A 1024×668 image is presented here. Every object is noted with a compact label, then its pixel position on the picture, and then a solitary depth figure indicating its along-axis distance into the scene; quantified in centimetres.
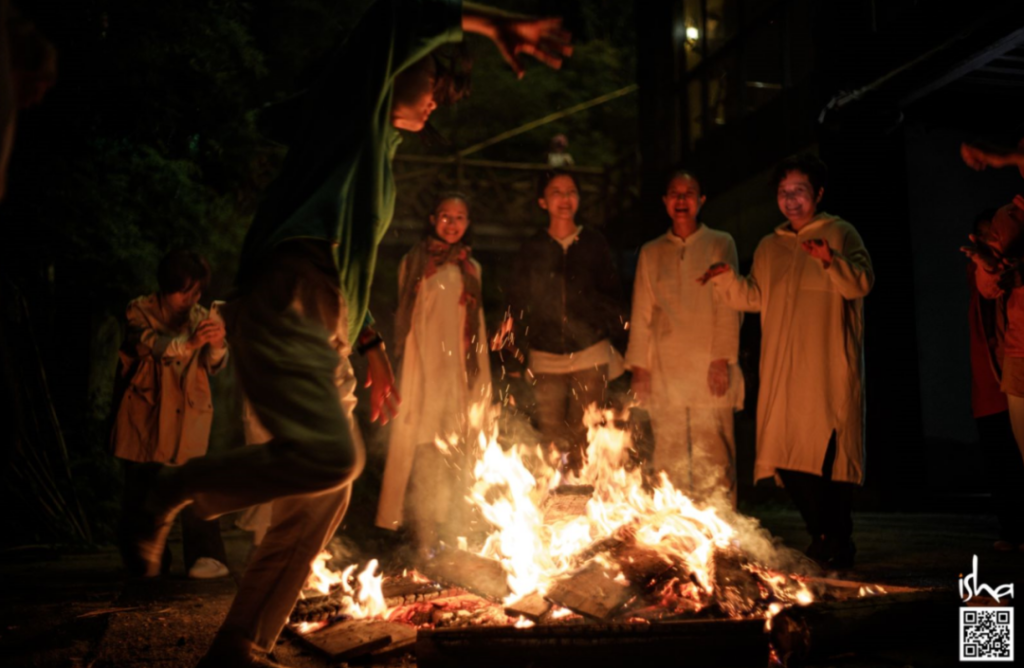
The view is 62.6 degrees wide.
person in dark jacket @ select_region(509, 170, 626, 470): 689
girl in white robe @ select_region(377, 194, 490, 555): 696
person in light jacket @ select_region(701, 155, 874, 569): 559
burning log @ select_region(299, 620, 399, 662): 358
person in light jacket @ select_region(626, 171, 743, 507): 646
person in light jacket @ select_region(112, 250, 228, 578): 584
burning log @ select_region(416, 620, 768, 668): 319
